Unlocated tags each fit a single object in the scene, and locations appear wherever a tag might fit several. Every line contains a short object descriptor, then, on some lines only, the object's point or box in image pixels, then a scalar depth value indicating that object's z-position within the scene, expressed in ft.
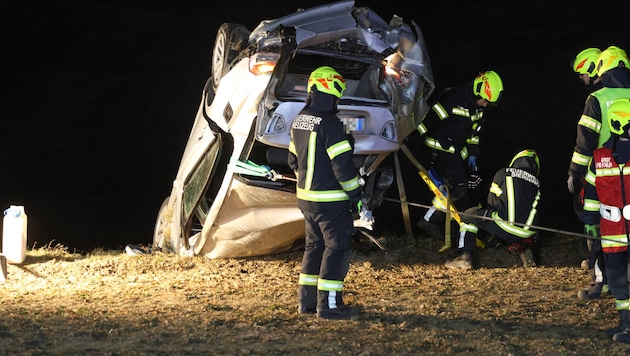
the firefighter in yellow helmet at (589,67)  49.73
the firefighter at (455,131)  57.16
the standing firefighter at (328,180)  41.16
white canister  53.57
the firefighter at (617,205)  38.75
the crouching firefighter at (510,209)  53.52
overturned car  47.14
